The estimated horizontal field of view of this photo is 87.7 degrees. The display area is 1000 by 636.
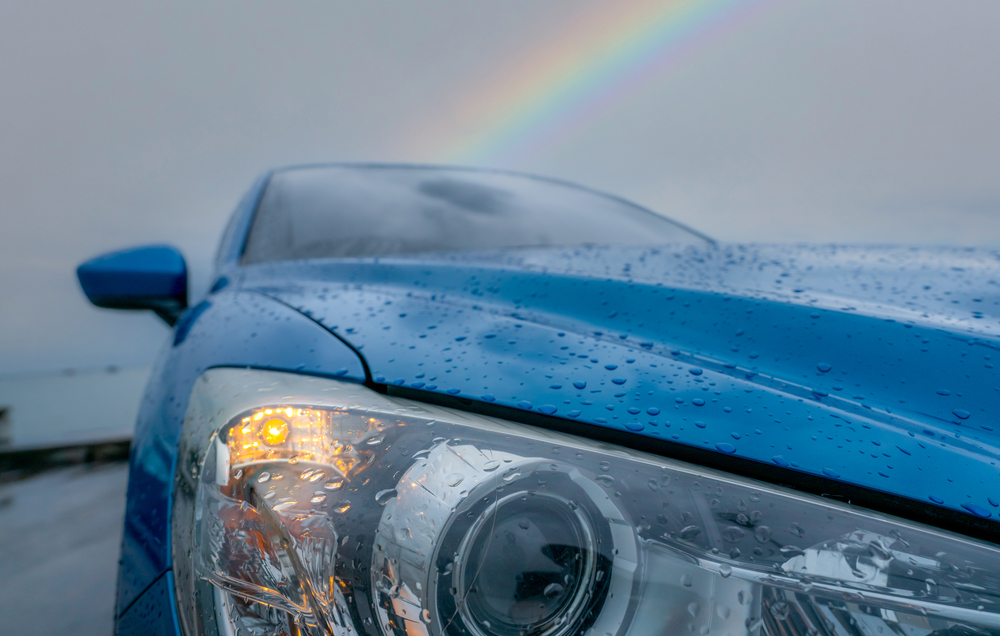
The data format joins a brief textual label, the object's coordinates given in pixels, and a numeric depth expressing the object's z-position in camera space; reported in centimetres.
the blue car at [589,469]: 42
